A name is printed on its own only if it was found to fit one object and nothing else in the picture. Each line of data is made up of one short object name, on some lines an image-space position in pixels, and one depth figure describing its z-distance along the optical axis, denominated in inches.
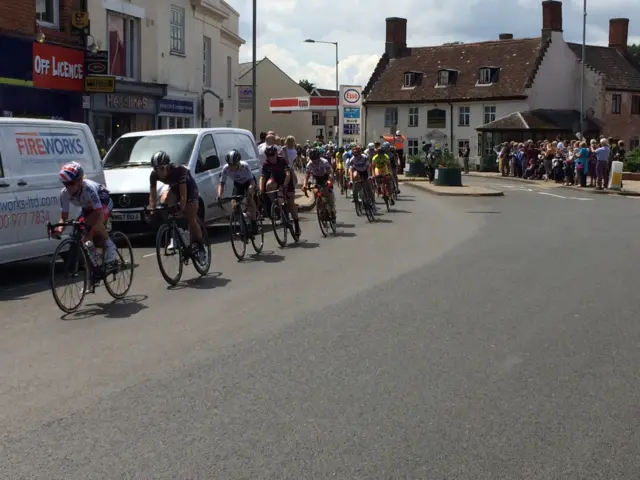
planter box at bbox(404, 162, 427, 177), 1747.0
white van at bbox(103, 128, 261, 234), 603.2
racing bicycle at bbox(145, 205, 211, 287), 419.2
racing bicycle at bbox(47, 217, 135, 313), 349.7
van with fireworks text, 428.5
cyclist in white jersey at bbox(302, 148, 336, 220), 659.4
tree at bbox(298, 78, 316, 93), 5853.3
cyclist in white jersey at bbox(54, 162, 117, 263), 364.5
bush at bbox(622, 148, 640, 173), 1562.5
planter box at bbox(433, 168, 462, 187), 1342.3
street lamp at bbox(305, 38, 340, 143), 2322.8
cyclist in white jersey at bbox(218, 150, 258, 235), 523.5
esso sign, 1499.8
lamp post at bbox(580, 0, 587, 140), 1704.1
